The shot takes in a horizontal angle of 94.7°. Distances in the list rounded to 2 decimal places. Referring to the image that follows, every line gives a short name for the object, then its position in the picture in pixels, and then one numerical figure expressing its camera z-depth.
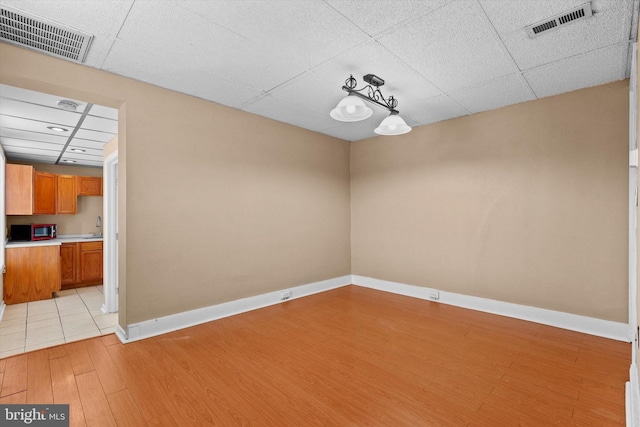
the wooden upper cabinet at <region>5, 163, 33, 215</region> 5.03
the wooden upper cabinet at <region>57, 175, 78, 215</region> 6.00
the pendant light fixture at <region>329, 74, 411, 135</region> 2.69
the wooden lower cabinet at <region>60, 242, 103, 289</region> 5.69
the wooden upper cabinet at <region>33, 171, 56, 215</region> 5.62
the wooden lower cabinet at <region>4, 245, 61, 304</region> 4.62
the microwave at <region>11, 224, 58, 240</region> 5.48
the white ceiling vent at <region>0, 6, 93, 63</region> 2.12
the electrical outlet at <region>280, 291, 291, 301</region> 4.46
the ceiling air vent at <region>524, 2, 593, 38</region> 2.07
